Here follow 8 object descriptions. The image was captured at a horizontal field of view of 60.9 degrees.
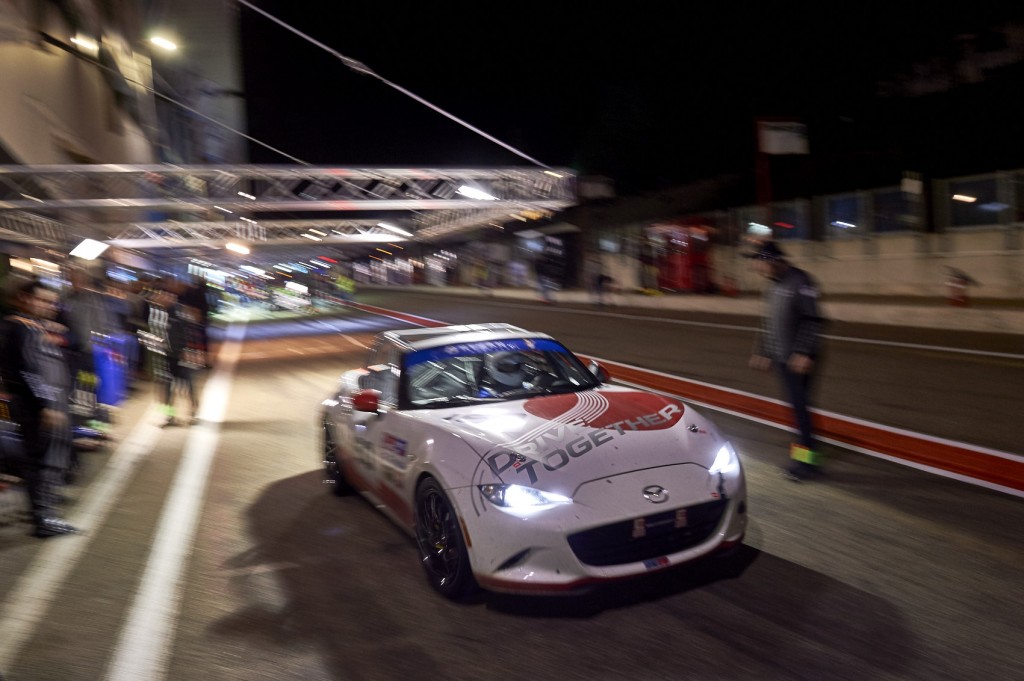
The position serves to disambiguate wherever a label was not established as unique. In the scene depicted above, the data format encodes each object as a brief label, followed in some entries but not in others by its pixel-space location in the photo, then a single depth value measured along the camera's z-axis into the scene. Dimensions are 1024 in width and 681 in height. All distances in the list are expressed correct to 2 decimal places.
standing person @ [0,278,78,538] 6.79
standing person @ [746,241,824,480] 6.51
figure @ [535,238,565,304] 37.88
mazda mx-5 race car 4.33
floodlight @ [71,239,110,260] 12.45
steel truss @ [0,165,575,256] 21.70
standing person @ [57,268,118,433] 10.01
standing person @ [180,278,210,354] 12.87
